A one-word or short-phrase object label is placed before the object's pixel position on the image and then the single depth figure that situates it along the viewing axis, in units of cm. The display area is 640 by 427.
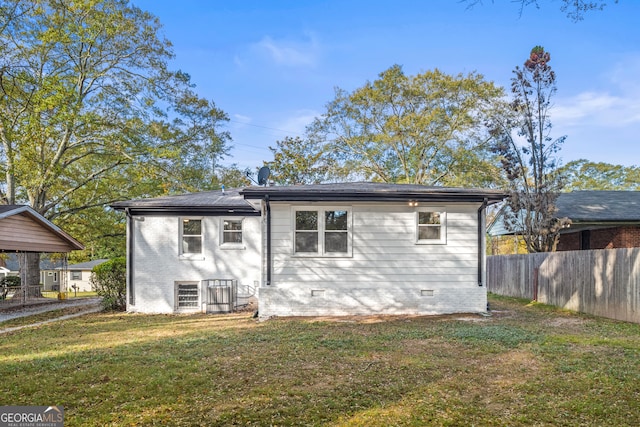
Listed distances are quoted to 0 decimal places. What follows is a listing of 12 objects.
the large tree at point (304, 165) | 2802
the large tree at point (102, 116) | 1472
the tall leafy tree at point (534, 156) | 1536
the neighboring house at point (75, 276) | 3123
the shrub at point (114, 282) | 1219
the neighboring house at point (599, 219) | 1540
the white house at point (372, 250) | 1017
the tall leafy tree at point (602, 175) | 3350
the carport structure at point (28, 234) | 1130
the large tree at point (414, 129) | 2462
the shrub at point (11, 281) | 1786
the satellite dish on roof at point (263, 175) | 1319
